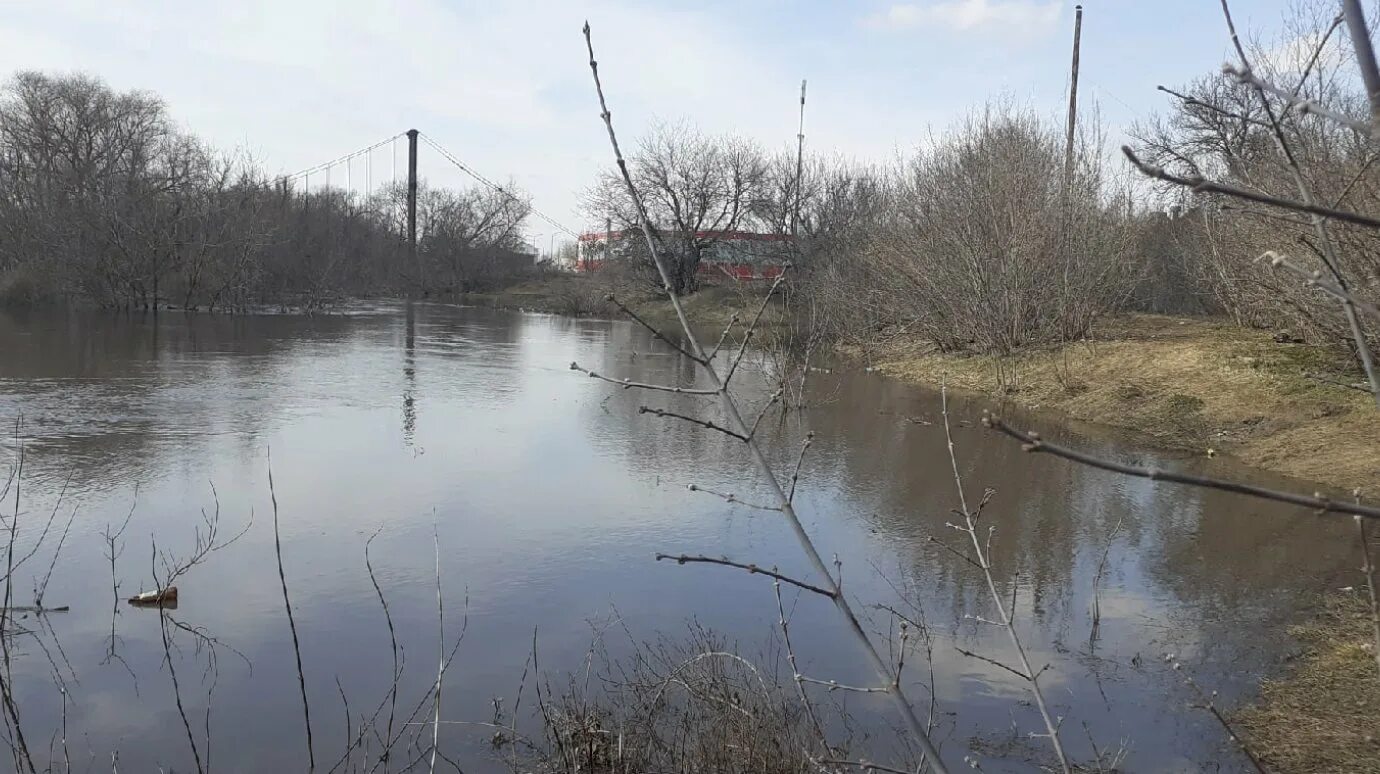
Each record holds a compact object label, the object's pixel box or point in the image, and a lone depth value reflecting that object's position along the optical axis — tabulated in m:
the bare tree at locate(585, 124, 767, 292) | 39.82
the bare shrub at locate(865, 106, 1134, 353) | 16.97
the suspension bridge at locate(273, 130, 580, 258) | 50.19
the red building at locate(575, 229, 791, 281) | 36.97
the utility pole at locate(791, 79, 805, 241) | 37.15
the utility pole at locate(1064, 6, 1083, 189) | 17.43
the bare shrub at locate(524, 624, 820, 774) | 3.81
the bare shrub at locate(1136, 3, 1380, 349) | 9.63
